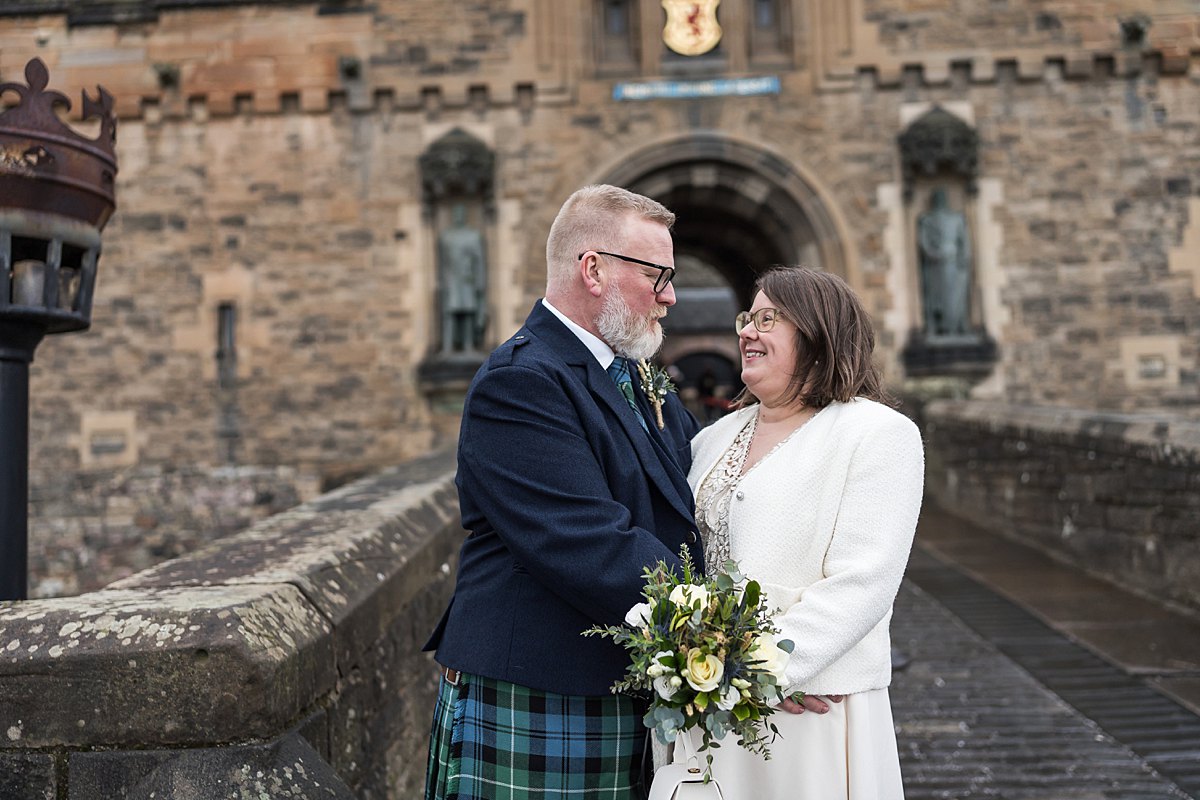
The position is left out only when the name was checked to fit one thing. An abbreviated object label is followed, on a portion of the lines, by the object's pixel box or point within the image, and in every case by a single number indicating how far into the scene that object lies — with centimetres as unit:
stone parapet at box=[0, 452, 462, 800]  157
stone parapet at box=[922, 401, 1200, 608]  504
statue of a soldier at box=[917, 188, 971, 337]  1077
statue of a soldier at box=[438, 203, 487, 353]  1096
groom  158
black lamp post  267
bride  163
